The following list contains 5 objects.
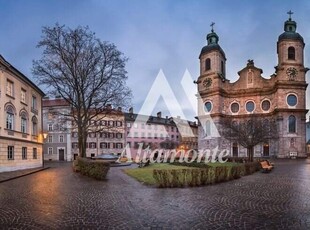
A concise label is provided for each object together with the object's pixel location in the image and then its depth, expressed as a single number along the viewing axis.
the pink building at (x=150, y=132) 79.31
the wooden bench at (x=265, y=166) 23.31
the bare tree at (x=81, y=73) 27.83
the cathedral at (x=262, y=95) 58.19
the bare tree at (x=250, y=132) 35.41
